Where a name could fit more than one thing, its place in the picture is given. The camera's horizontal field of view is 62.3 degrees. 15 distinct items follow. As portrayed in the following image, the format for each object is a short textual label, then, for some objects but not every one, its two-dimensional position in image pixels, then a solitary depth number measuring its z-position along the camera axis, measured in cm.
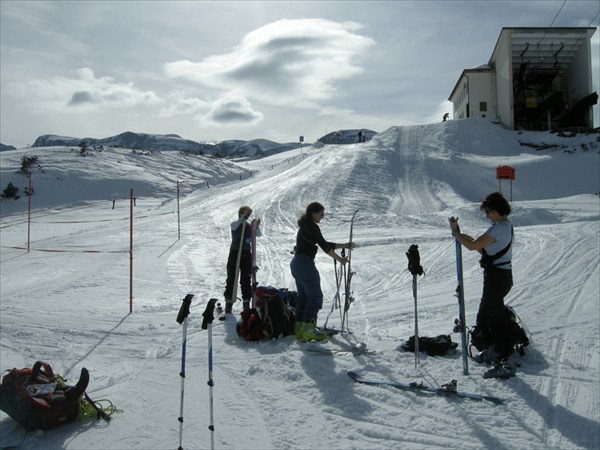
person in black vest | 496
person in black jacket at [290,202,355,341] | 640
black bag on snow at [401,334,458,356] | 590
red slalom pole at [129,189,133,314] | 859
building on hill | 3806
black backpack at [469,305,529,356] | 562
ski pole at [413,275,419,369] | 535
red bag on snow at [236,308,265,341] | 669
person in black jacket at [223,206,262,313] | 821
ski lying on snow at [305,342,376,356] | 598
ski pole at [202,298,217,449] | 392
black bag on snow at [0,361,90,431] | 430
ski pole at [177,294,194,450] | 394
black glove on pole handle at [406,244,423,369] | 514
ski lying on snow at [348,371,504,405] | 459
